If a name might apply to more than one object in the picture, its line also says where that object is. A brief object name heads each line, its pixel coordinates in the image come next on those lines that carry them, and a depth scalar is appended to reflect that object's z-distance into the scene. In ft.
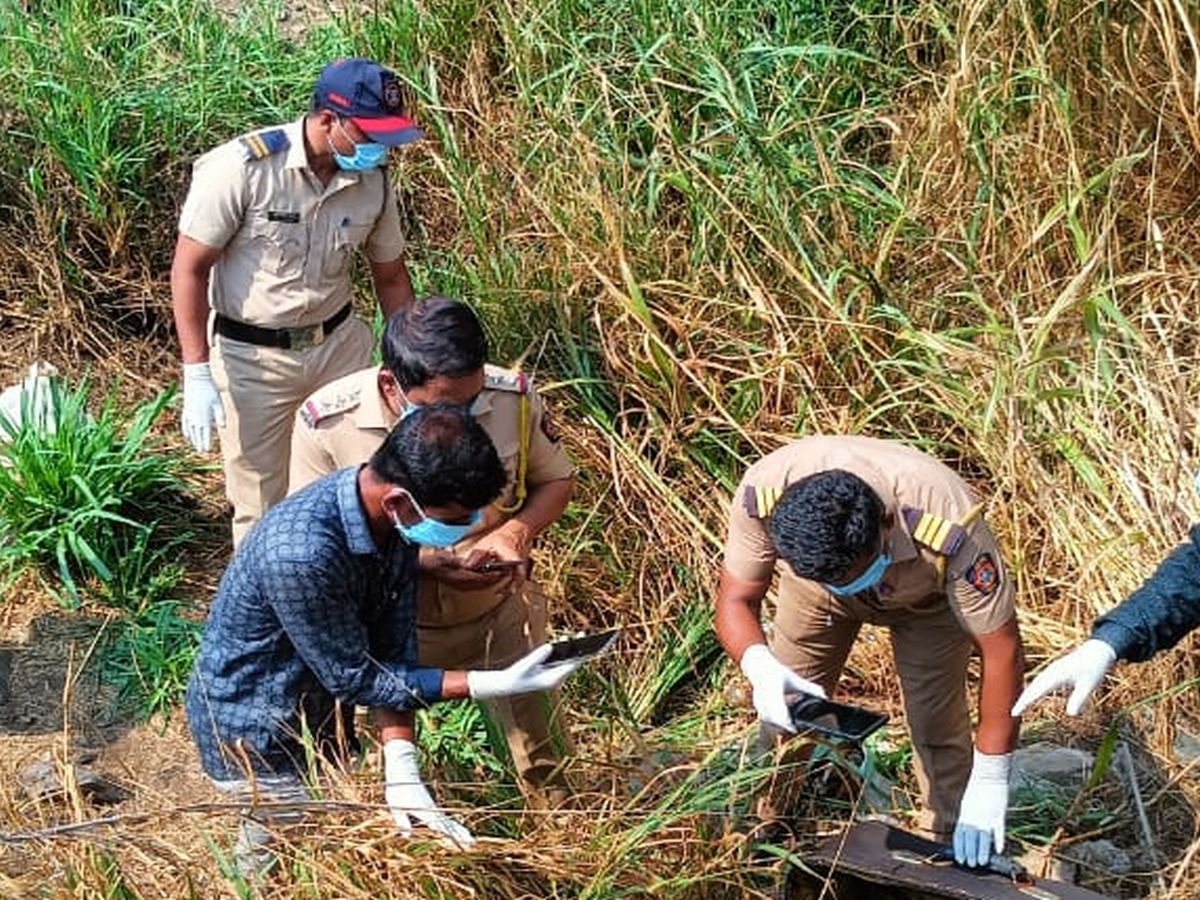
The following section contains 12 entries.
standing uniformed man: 15.05
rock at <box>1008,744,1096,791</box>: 14.70
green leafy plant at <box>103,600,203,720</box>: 16.83
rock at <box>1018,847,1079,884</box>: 13.32
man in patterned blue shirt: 10.00
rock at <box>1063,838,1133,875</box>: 13.67
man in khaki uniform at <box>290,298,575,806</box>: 12.09
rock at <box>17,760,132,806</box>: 14.33
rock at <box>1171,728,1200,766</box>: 14.91
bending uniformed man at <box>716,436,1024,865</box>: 11.27
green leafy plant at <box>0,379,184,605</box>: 17.69
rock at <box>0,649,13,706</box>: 16.99
